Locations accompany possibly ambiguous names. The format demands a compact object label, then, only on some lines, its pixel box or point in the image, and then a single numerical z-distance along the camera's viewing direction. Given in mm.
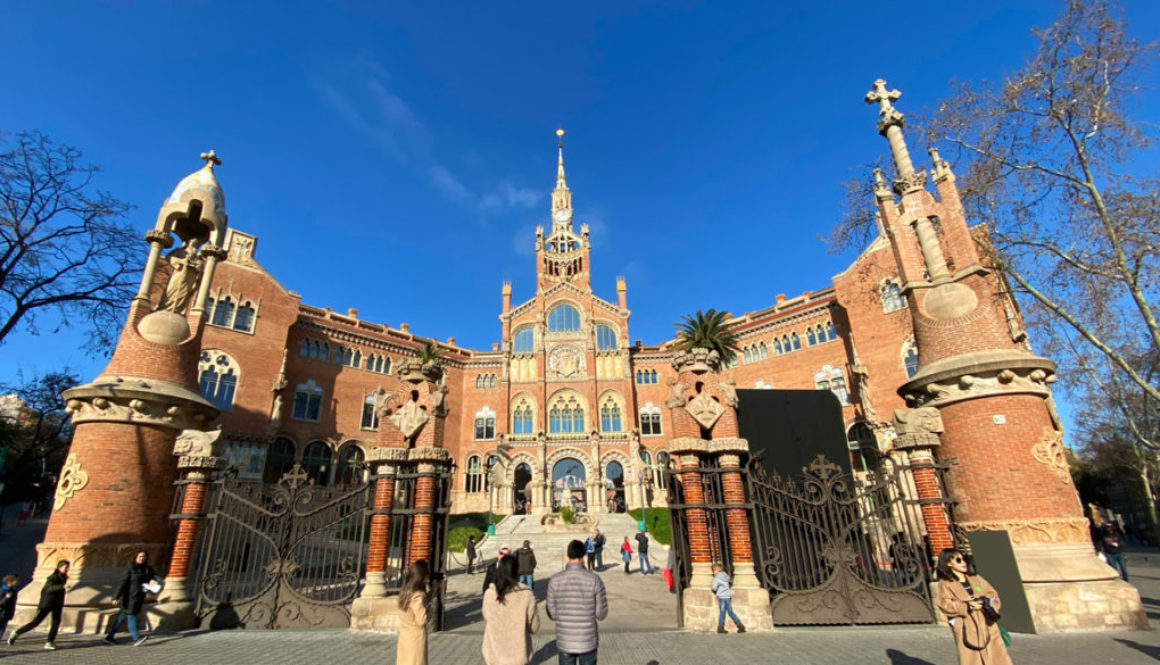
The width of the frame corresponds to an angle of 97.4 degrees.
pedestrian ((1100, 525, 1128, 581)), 9992
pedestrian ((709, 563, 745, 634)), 7902
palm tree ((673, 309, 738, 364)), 36781
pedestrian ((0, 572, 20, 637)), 7438
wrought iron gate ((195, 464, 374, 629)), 8844
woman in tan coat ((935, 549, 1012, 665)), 4523
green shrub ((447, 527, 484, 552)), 23297
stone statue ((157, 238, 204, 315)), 11094
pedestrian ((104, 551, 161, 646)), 7891
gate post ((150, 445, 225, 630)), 8609
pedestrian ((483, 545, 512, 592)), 9477
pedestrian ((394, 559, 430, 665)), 4539
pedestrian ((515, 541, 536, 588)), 12195
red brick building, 30453
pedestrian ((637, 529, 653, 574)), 18516
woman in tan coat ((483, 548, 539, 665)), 4270
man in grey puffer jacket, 4480
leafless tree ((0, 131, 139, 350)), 12484
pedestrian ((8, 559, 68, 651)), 7535
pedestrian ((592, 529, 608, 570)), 19266
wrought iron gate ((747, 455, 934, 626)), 8398
